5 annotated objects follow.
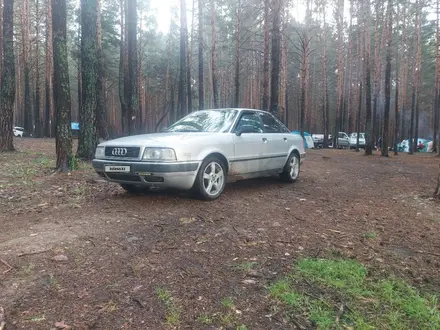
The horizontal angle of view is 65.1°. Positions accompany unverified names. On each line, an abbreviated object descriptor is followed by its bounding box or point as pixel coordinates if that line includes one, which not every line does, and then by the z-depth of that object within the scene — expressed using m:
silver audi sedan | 5.24
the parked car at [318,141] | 33.75
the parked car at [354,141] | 32.59
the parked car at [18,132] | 33.43
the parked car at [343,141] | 33.88
